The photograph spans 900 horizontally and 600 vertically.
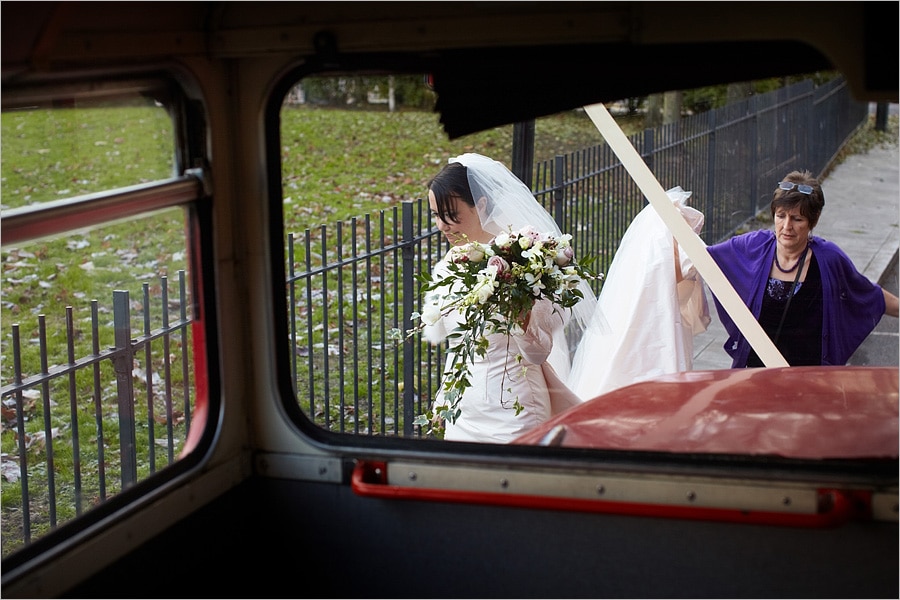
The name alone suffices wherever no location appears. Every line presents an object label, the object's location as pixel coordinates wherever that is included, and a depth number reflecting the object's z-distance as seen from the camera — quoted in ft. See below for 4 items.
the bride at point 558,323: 14.75
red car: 8.77
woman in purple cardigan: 14.47
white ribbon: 14.67
